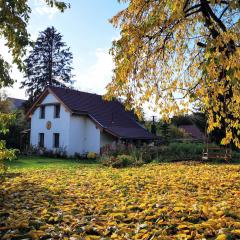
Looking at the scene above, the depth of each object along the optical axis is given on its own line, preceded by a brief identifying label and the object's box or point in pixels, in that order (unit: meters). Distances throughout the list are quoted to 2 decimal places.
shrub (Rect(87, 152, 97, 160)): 22.52
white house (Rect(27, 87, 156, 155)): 23.71
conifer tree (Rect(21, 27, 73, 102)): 41.02
